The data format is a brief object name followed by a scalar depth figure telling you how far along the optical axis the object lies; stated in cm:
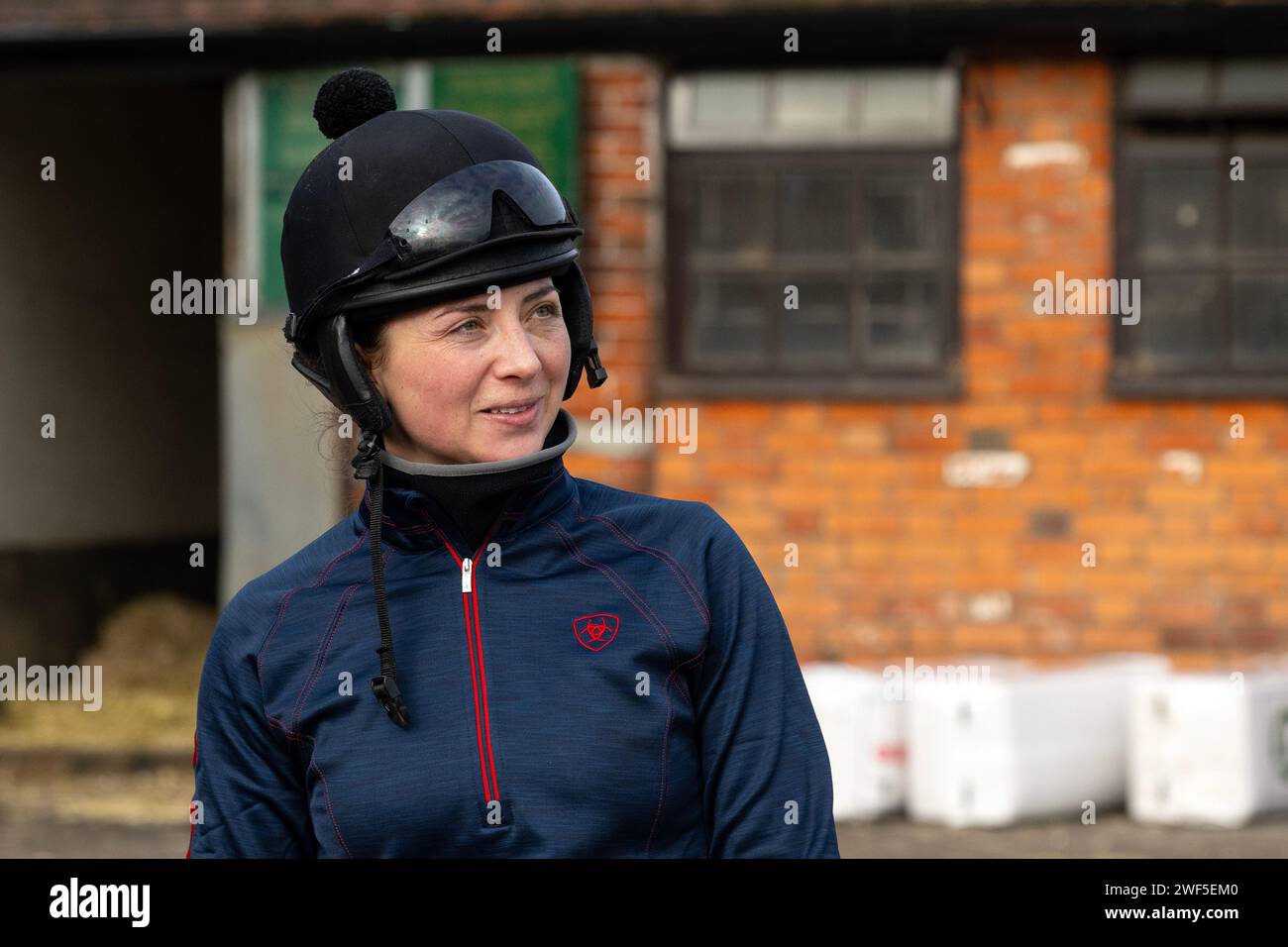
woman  390
